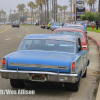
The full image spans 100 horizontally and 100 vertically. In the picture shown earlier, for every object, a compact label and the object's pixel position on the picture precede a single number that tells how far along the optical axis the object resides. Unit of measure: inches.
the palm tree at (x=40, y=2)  4940.9
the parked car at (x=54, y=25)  1760.0
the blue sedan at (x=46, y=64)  224.2
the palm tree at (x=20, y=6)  6742.1
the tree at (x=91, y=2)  5300.2
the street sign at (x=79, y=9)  2598.4
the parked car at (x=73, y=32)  480.1
